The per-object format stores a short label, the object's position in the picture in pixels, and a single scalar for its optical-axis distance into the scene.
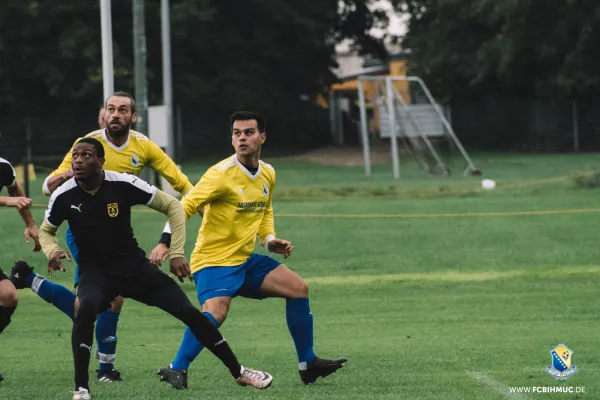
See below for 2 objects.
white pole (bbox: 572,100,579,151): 105.00
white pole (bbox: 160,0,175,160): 70.69
